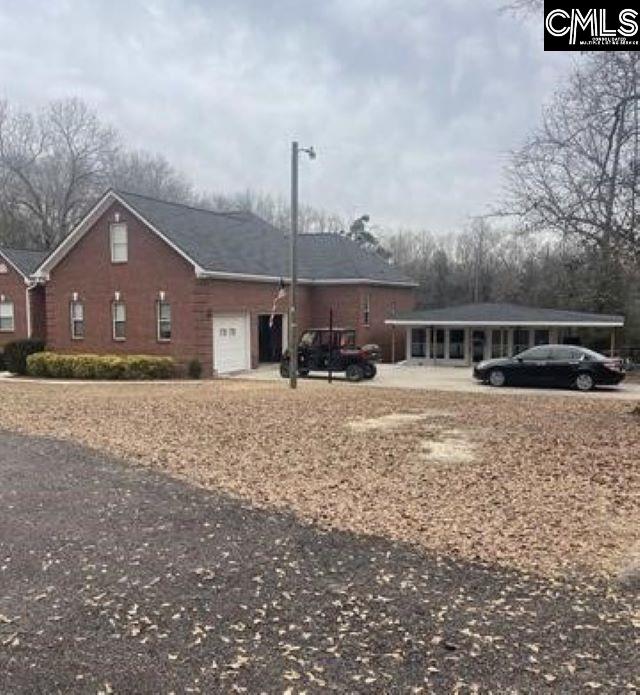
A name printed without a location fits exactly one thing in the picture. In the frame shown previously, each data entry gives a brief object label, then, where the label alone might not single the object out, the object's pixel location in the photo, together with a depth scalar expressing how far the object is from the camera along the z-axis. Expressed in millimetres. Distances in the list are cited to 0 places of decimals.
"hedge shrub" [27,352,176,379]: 23938
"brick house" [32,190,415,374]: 25078
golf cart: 23891
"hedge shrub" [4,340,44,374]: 26969
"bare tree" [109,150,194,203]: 60522
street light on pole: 19708
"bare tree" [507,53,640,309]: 16469
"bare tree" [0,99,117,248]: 50188
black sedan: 21125
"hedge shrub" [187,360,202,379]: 24344
